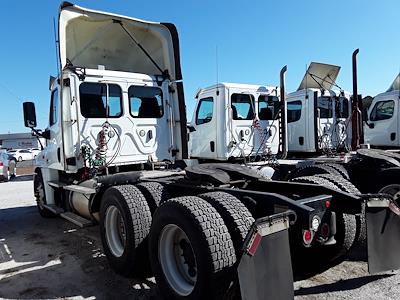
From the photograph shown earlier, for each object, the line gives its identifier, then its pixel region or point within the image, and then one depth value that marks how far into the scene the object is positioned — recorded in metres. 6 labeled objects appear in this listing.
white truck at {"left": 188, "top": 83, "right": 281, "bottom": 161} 8.84
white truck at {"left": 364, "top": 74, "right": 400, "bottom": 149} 10.88
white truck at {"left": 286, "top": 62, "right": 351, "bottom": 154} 10.16
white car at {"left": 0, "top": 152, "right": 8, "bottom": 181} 15.83
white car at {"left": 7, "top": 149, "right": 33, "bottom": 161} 38.97
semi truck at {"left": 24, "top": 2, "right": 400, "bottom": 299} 2.75
